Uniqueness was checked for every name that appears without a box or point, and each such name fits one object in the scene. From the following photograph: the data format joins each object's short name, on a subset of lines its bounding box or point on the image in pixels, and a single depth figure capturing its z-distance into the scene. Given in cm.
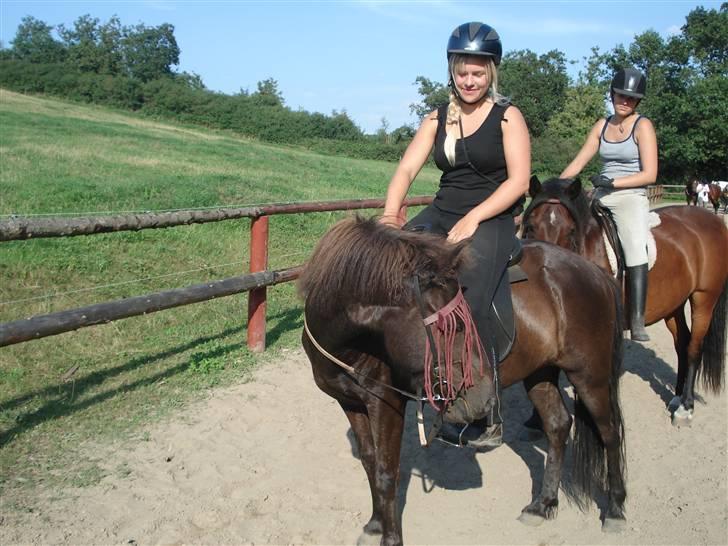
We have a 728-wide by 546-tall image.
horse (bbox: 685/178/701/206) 2981
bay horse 471
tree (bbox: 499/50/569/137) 7475
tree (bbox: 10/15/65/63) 9756
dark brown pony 254
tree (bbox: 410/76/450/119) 7594
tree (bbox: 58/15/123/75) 7288
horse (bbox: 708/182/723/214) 2842
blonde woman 297
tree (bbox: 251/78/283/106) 5597
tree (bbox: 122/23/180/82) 9043
